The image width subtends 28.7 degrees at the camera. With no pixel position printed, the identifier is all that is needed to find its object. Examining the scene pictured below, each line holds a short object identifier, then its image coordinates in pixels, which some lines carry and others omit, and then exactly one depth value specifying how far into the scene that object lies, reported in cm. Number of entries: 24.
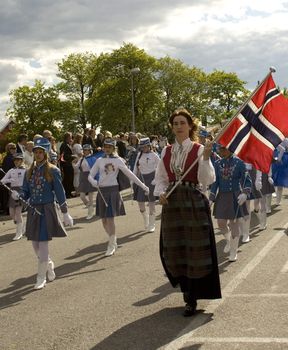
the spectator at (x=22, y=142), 1507
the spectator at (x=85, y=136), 1816
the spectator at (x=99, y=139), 1922
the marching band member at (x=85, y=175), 1536
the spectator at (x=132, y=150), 1767
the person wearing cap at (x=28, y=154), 1480
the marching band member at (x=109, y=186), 974
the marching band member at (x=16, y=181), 1248
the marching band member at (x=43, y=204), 781
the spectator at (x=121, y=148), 2082
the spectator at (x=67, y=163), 1795
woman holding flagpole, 579
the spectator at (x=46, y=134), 1511
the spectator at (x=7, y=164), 1489
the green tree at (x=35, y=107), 6594
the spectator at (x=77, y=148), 1717
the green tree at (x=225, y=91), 7671
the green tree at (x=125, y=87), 5778
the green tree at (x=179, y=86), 6341
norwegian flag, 686
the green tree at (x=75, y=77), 6656
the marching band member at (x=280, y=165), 1314
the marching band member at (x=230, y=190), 876
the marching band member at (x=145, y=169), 1277
